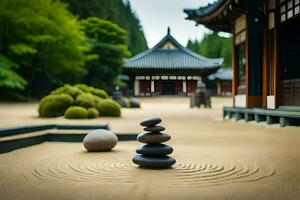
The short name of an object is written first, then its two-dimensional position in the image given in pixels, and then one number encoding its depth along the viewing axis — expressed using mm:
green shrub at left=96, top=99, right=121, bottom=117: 16141
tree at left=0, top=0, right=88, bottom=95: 26047
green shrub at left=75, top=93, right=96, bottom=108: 15523
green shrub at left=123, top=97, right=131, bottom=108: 24878
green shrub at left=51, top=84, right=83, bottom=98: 16172
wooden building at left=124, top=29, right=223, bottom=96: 27378
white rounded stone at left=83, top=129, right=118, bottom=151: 6965
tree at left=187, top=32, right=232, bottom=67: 52562
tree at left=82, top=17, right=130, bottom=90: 35531
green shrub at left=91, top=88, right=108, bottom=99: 17969
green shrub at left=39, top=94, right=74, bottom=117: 15047
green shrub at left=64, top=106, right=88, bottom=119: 14431
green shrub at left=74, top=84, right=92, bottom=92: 17516
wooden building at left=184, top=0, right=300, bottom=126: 11953
